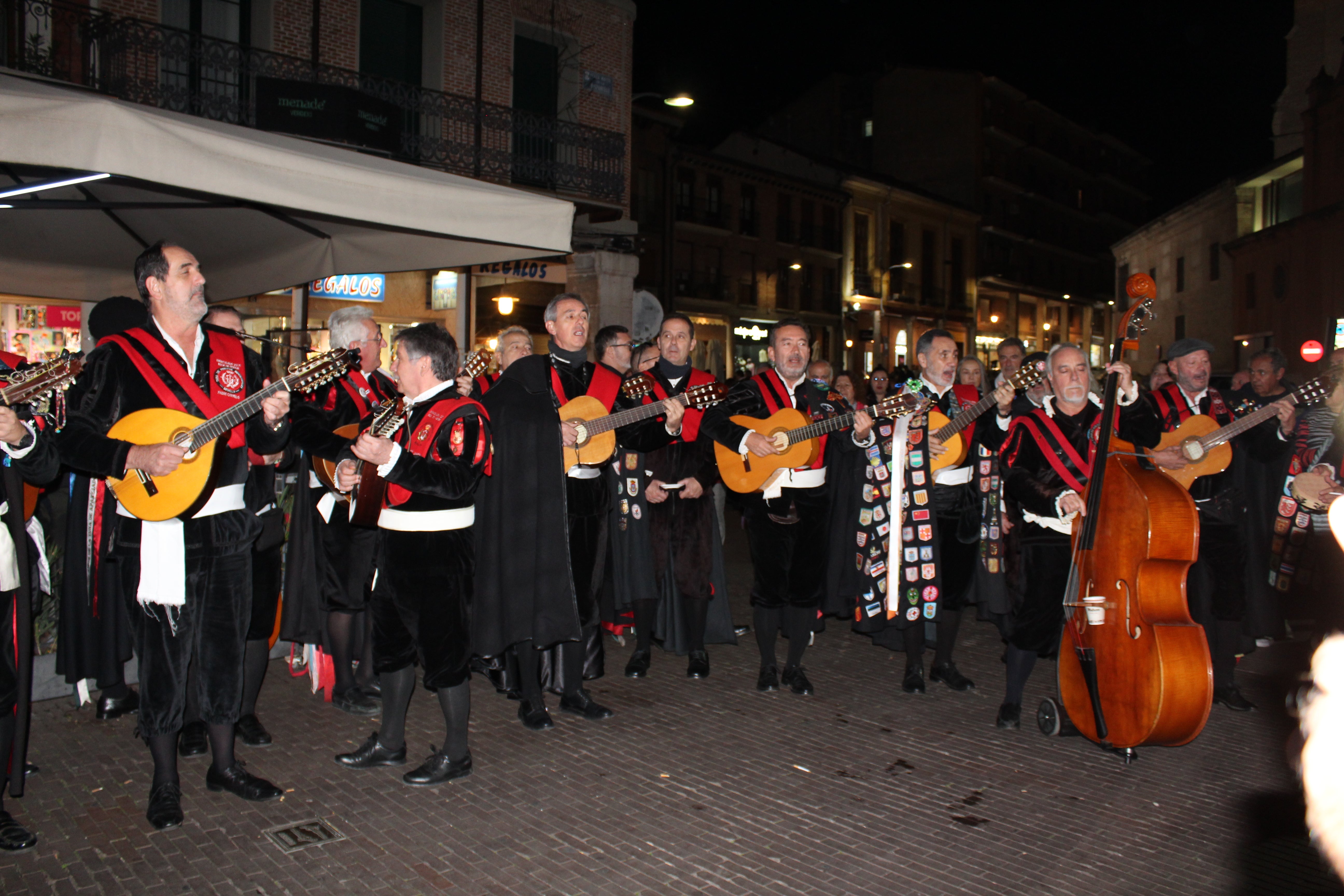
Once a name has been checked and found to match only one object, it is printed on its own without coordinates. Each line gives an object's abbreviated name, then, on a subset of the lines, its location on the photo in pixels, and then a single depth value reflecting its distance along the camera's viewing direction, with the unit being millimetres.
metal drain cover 3539
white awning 3572
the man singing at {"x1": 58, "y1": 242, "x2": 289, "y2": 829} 3689
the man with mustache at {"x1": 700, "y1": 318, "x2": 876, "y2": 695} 5488
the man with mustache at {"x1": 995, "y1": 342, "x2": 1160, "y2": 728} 4762
